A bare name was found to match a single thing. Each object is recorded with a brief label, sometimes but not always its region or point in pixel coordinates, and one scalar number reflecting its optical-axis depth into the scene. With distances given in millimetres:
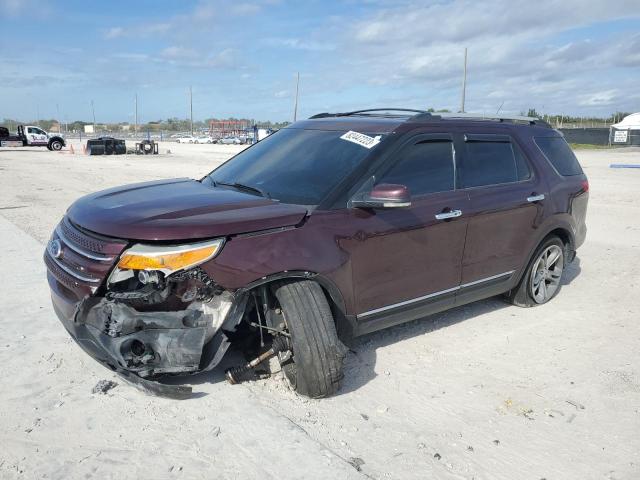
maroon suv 3139
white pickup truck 41656
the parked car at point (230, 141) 60256
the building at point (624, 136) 40719
